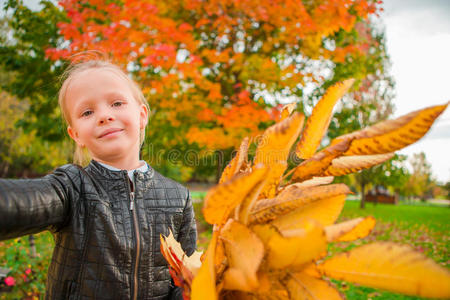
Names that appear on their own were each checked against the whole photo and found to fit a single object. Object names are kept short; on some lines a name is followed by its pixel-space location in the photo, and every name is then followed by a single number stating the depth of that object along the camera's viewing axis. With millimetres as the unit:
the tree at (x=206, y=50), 4855
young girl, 1124
